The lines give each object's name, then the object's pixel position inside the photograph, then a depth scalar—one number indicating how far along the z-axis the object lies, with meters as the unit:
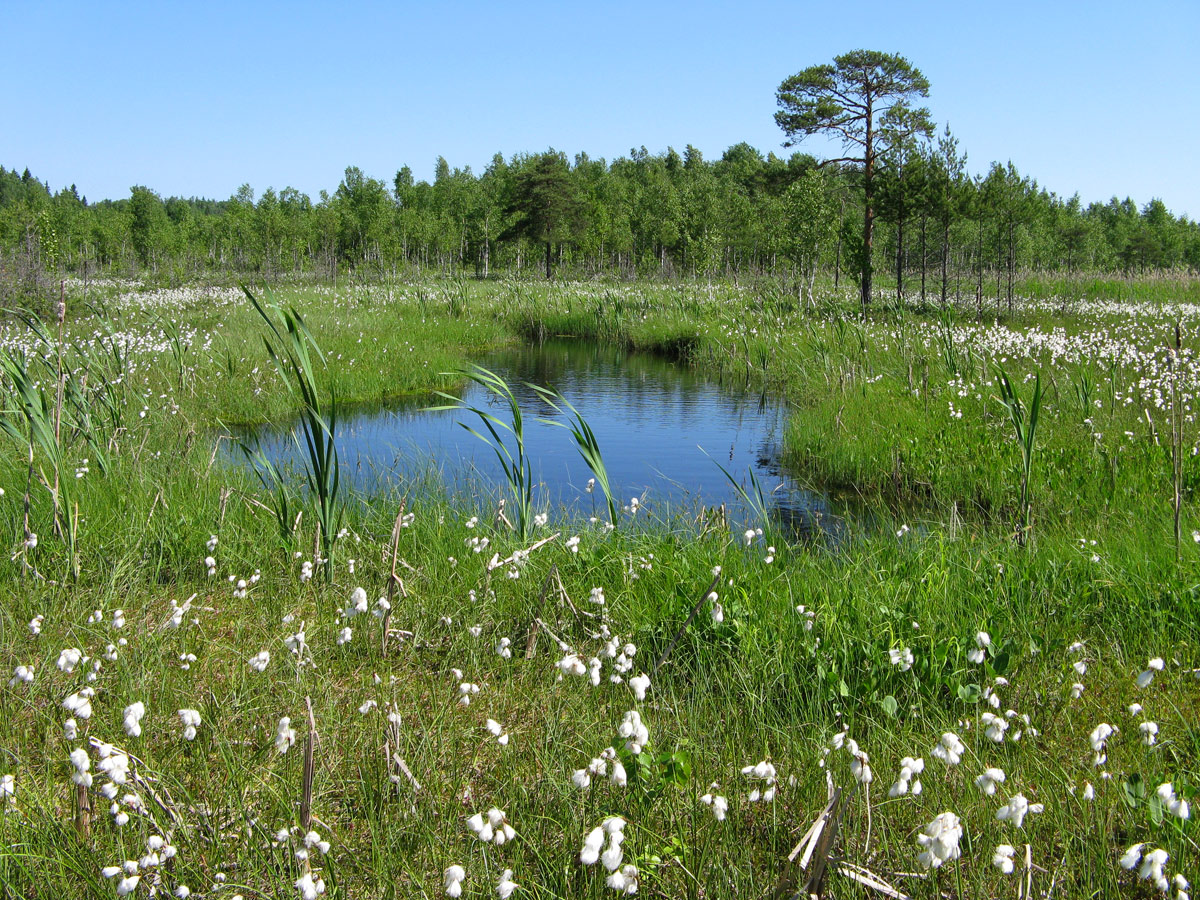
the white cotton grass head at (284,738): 2.09
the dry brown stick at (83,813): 2.00
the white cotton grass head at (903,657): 2.68
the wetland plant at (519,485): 4.12
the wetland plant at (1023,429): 4.42
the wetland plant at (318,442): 3.52
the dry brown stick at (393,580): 2.90
